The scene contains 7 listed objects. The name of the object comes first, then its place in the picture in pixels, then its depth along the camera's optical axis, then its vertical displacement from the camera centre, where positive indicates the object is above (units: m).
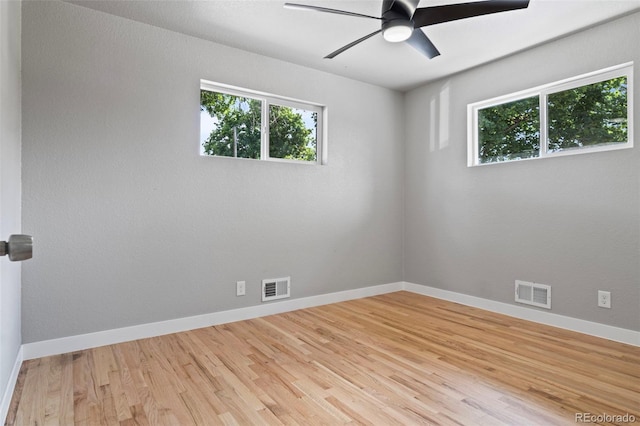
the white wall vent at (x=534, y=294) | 3.11 -0.76
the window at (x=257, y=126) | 3.20 +0.85
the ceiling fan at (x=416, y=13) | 2.02 +1.19
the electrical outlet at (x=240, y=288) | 3.22 -0.71
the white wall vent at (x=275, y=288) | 3.38 -0.76
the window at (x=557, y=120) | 2.79 +0.84
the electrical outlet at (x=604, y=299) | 2.74 -0.69
